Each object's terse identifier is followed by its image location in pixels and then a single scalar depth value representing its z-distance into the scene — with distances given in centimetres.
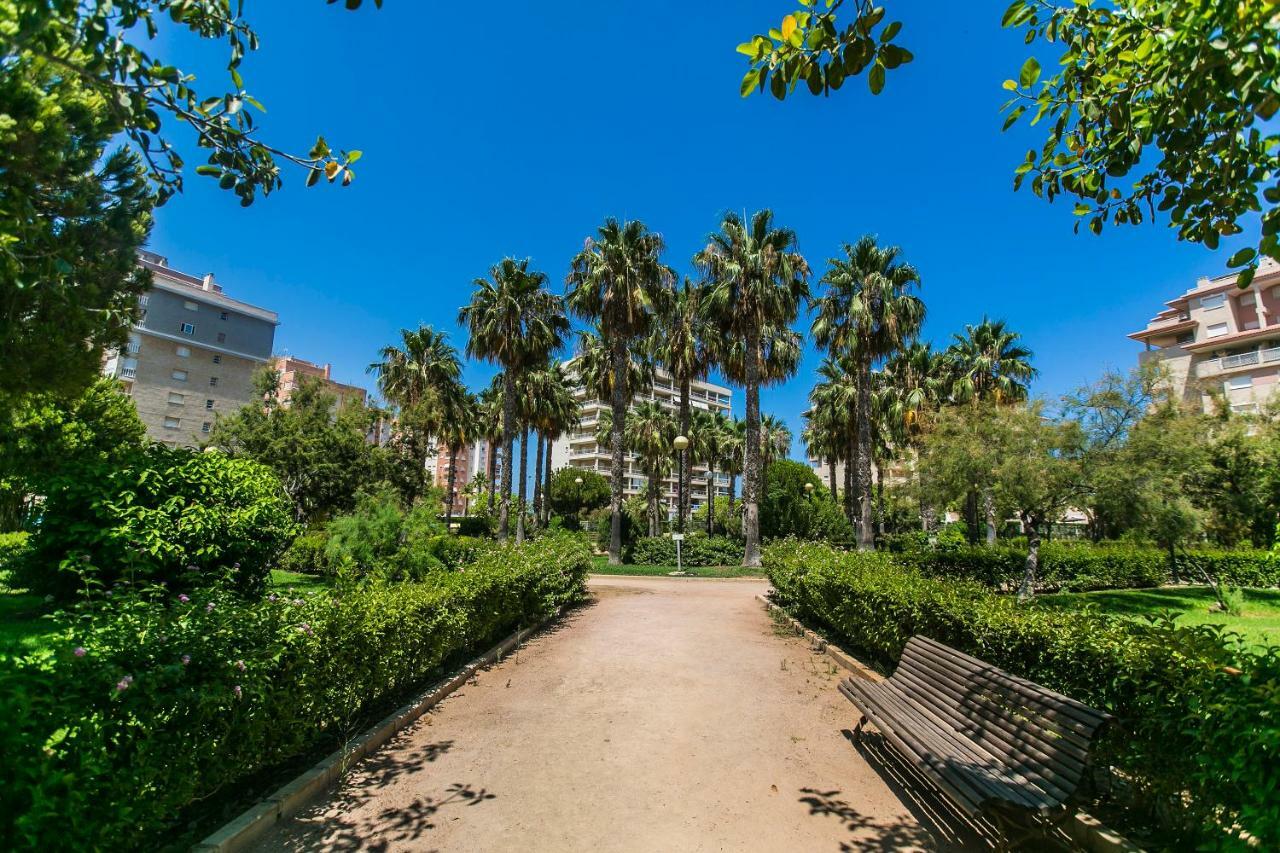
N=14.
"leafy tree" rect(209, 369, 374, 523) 2183
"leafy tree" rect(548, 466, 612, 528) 5316
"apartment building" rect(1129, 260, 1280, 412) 3625
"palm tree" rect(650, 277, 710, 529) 2614
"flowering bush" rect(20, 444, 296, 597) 885
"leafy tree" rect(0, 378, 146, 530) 1480
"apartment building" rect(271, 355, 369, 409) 8050
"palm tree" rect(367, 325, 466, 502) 3316
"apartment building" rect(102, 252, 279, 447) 5034
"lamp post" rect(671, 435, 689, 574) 2206
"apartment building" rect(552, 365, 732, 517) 9562
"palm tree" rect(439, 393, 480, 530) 3634
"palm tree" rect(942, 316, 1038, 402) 2886
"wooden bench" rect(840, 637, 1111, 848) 321
